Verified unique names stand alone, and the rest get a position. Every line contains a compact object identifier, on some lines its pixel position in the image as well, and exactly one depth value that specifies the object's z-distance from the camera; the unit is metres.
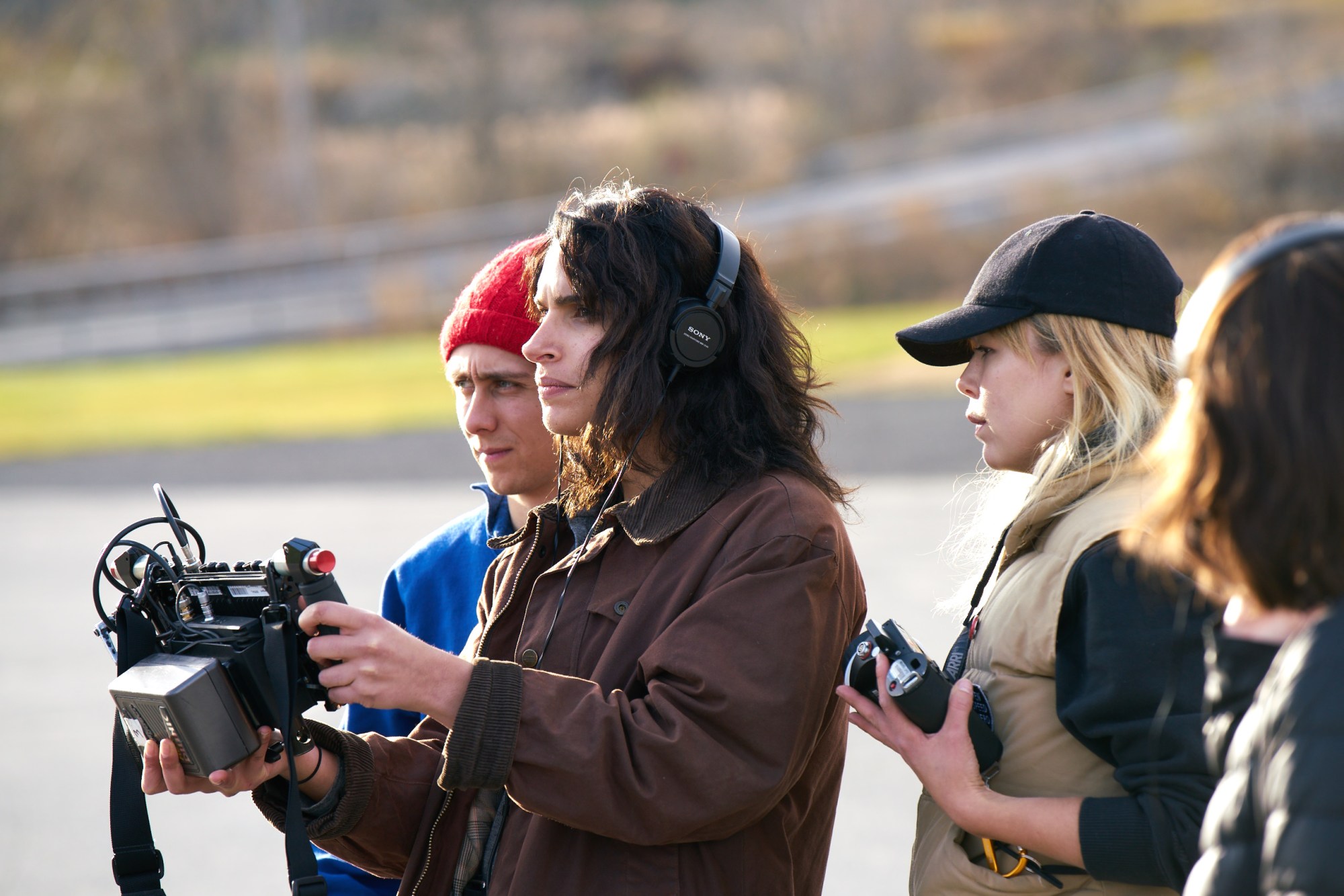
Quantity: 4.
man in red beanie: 5.06
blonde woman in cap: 4.48
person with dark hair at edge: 4.18
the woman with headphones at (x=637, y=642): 4.57
